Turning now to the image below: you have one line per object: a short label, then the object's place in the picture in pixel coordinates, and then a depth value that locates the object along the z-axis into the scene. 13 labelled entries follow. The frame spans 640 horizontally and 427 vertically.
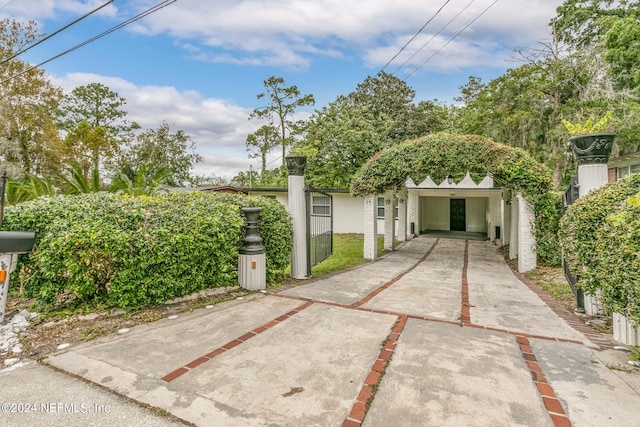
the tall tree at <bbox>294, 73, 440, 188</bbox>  17.42
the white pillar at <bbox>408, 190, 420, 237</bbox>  14.49
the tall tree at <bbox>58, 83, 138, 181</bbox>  23.23
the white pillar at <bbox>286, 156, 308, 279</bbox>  5.69
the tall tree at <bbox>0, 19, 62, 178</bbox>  16.70
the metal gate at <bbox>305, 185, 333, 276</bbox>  5.98
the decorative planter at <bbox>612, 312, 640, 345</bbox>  2.86
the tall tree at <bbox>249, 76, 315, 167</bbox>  24.38
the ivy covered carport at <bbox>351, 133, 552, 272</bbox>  7.19
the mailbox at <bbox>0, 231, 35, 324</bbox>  3.24
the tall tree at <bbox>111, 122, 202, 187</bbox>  27.17
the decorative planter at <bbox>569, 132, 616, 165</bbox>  3.96
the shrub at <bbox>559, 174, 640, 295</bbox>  3.13
